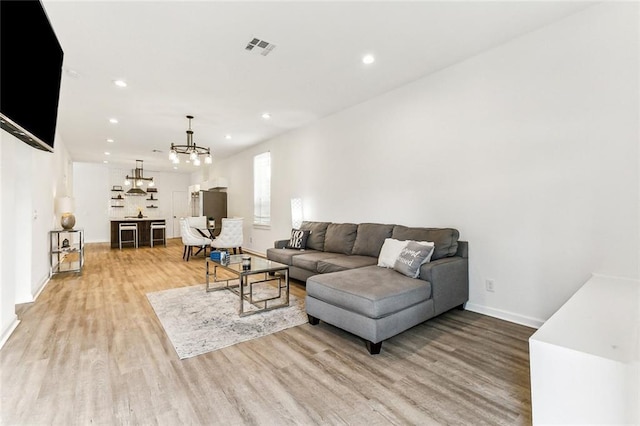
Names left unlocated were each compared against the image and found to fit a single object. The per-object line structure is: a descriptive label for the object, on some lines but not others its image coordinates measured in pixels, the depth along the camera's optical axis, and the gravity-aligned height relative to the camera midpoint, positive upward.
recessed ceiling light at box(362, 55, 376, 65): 3.30 +1.72
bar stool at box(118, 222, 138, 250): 9.07 -0.56
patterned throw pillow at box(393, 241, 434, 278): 2.92 -0.48
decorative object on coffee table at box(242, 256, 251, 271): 3.50 -0.64
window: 7.30 +0.56
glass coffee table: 3.46 -1.13
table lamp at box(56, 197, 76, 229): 5.63 +0.01
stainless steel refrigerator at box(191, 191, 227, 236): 9.16 +0.18
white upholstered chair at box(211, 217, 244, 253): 6.61 -0.55
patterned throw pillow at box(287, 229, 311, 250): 5.01 -0.50
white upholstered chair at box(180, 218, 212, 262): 6.87 -0.65
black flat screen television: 1.62 +0.92
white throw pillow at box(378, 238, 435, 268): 3.22 -0.46
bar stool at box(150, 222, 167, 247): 9.65 -0.59
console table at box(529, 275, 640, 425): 1.07 -0.62
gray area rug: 2.67 -1.16
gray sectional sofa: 2.44 -0.72
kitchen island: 9.12 -0.64
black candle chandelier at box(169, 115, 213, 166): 4.98 +0.96
